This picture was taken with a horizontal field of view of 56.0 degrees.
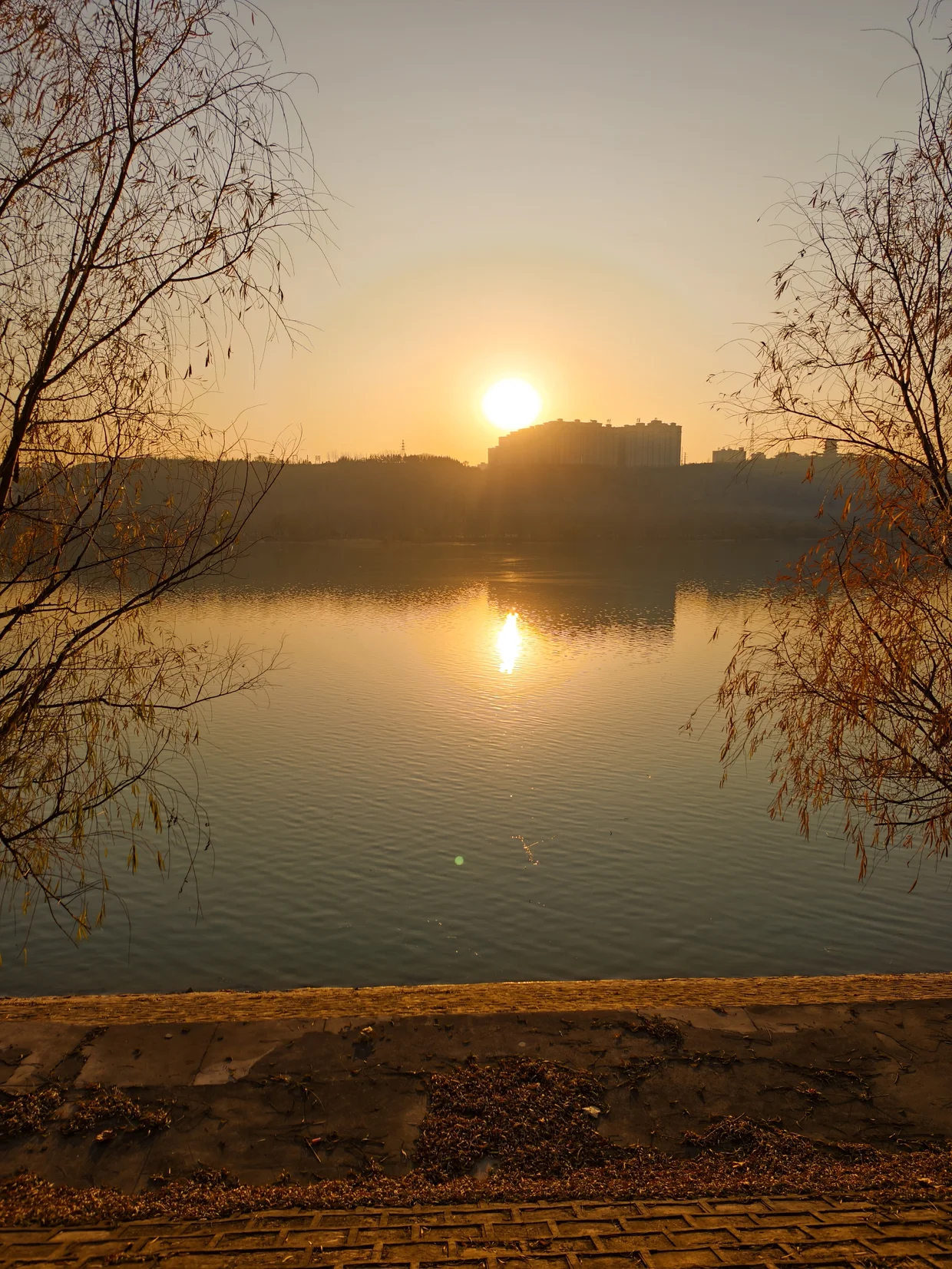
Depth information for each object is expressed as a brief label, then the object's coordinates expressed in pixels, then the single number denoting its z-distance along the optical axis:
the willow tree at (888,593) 8.50
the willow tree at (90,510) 6.21
